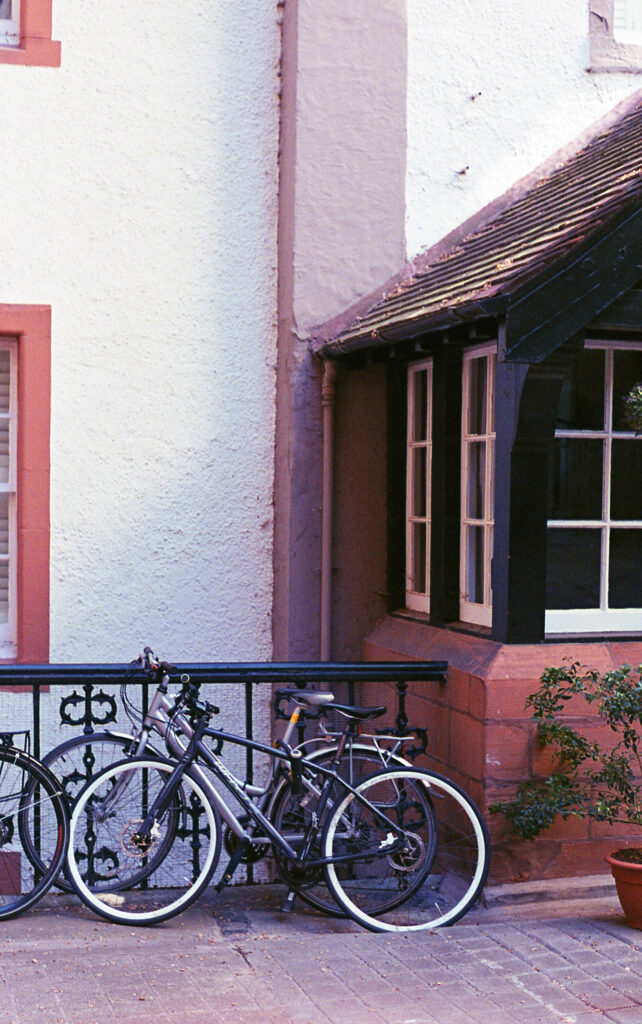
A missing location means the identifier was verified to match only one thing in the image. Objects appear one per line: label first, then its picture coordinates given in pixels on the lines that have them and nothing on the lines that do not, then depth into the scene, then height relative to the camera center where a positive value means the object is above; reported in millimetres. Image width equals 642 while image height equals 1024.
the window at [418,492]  7227 +7
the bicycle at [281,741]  5660 -1122
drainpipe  7340 -55
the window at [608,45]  7996 +2724
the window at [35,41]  7121 +2407
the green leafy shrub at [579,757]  5617 -1145
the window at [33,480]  7129 +48
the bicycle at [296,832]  5559 -1453
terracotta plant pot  5438 -1616
